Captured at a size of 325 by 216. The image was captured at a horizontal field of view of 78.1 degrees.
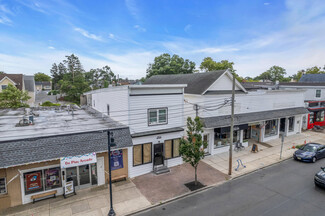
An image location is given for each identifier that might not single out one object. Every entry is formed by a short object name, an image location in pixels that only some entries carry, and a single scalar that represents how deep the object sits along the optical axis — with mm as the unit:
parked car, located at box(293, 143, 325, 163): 18719
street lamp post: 10985
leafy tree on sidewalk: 14047
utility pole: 16119
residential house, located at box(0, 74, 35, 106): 45803
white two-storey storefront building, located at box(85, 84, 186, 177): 15977
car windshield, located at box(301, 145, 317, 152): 19328
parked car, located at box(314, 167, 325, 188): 13555
